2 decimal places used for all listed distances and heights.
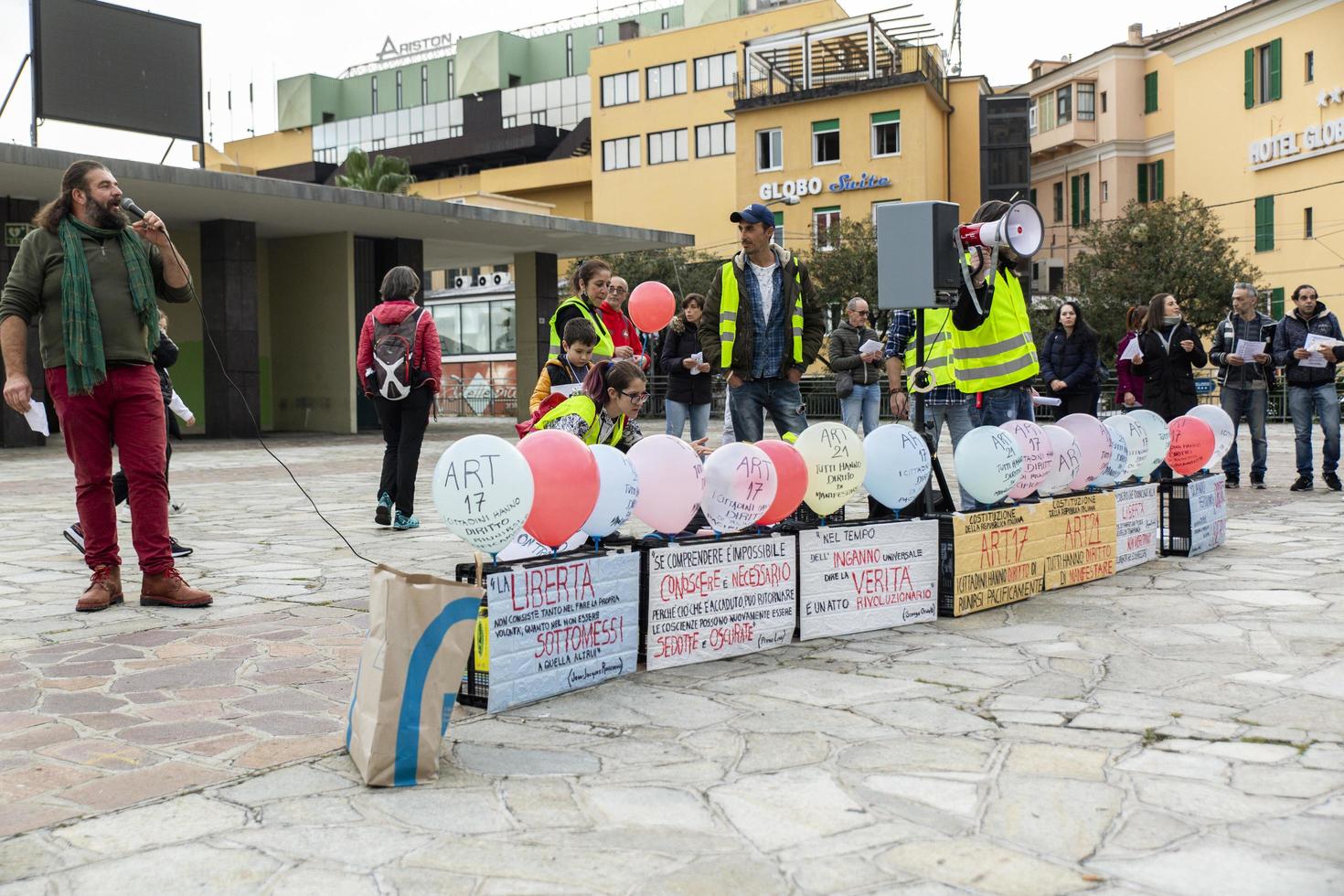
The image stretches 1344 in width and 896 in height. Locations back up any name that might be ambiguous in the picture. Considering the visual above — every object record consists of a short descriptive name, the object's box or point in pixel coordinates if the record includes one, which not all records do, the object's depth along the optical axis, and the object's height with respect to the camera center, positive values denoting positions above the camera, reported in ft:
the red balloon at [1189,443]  24.49 -0.78
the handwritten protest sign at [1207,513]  23.74 -2.18
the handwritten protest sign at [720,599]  14.66 -2.30
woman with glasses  17.54 +0.15
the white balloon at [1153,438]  22.99 -0.65
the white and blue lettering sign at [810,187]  140.05 +25.97
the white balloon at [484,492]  12.48 -0.75
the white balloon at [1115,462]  22.16 -1.03
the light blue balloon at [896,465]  17.84 -0.82
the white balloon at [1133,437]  22.34 -0.59
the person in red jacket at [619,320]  26.25 +2.03
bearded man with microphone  17.47 +1.07
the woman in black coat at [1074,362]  34.30 +1.20
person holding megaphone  22.26 +1.33
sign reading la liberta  12.73 -2.27
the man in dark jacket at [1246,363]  35.81 +1.13
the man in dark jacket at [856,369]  38.83 +1.29
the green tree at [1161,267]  104.58 +11.83
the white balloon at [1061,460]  19.85 -0.89
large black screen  66.74 +20.04
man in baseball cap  21.84 +1.57
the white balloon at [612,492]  14.26 -0.90
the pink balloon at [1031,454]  19.11 -0.75
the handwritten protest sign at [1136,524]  22.13 -2.20
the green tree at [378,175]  175.52 +35.83
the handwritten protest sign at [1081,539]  20.10 -2.24
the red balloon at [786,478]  16.16 -0.88
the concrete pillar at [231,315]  72.79 +6.40
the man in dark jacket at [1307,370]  34.83 +0.86
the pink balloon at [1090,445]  21.04 -0.68
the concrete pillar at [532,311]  92.02 +7.90
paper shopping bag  10.33 -2.20
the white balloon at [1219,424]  25.45 -0.45
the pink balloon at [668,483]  14.82 -0.82
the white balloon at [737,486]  15.21 -0.91
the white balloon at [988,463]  18.40 -0.84
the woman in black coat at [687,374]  33.96 +1.08
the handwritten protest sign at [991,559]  17.90 -2.27
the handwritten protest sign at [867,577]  16.40 -2.30
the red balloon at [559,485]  13.38 -0.75
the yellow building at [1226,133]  109.19 +28.25
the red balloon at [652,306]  32.37 +2.83
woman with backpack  26.48 +1.16
